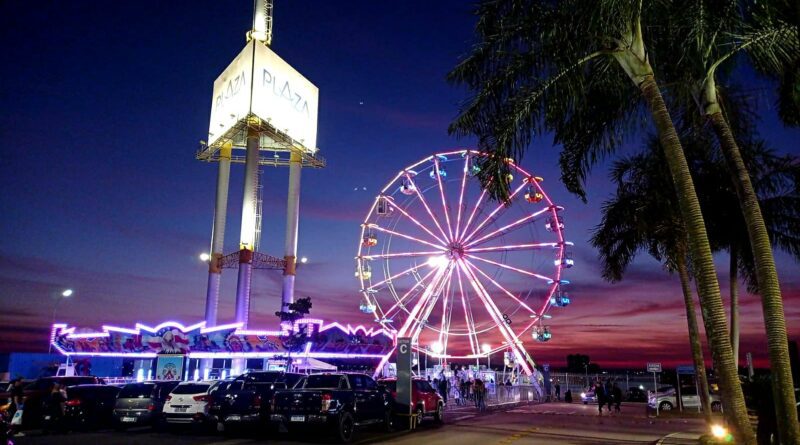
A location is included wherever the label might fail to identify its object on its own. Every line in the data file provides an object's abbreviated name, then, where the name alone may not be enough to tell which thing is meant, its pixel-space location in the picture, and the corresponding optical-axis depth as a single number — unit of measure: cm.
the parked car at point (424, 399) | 2097
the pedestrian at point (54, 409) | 1783
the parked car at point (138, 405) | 1831
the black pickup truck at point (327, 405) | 1584
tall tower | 5200
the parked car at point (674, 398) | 3350
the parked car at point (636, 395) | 4631
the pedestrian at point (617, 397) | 3206
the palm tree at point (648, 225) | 1972
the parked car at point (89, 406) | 1864
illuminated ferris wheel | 3612
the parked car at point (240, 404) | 1702
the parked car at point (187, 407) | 1788
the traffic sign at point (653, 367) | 2851
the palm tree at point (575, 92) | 1041
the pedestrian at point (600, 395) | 2969
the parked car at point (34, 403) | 1814
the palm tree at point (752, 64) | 988
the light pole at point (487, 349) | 3900
